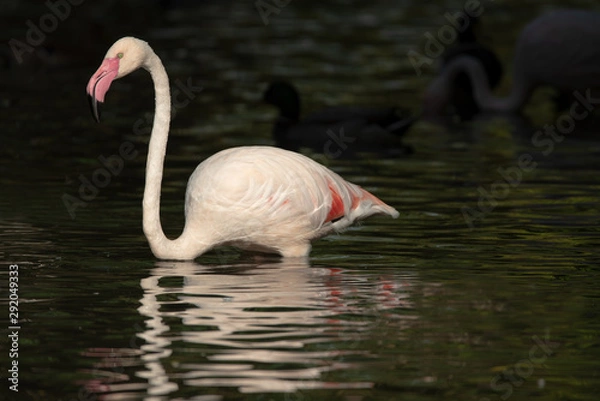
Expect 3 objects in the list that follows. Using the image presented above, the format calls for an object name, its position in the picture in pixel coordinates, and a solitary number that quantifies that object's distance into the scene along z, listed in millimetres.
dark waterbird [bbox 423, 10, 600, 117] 20719
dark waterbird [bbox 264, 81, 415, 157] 18000
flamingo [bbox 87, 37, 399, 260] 10453
